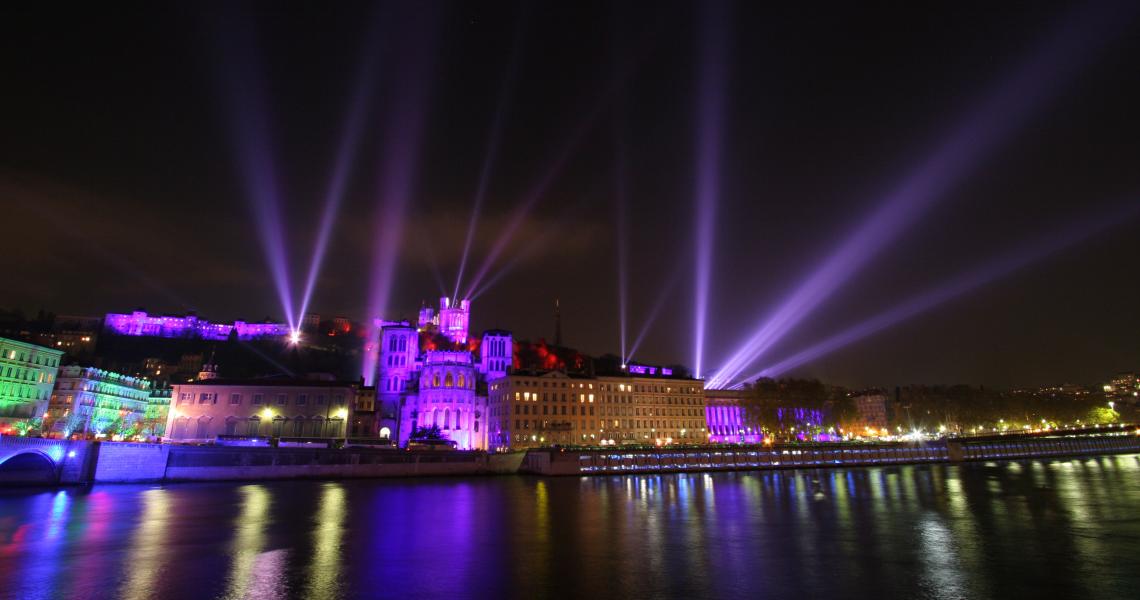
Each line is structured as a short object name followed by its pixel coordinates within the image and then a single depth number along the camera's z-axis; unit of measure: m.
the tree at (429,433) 100.62
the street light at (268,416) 96.44
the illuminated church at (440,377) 108.31
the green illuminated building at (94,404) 104.81
